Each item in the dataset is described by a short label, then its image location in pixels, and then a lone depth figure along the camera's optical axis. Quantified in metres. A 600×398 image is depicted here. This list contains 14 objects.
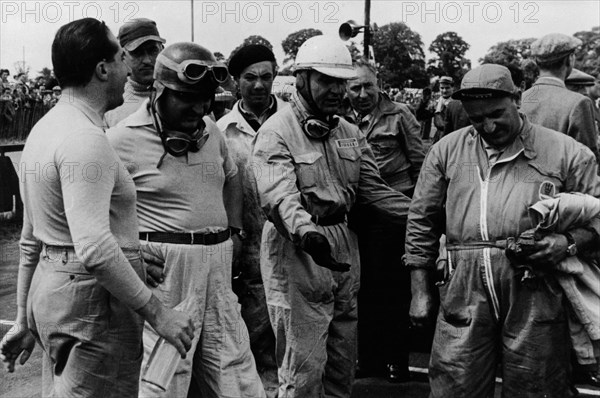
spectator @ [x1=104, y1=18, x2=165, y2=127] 5.51
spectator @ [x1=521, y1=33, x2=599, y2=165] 5.59
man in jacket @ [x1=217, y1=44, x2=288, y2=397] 5.18
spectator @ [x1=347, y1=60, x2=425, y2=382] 5.91
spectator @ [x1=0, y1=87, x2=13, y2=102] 21.08
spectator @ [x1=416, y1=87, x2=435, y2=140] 17.36
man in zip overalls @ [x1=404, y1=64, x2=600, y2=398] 3.79
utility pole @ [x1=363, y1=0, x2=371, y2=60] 17.77
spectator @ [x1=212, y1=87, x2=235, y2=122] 7.27
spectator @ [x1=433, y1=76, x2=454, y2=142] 13.24
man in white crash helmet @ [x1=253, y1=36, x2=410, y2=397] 4.36
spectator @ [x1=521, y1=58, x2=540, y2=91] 8.07
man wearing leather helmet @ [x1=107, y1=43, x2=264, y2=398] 3.82
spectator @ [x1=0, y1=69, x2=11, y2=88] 24.57
